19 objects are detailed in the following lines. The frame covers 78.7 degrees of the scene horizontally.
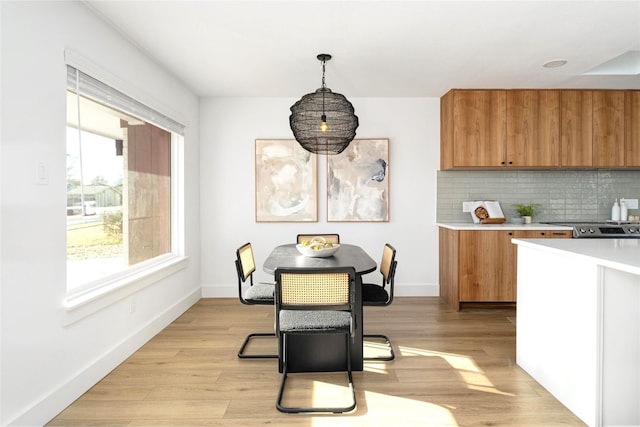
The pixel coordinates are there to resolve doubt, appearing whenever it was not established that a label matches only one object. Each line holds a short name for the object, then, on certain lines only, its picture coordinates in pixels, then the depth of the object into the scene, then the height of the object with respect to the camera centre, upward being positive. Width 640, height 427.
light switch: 2.04 +0.18
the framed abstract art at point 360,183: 4.70 +0.27
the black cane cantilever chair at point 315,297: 2.18 -0.52
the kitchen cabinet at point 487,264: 4.12 -0.62
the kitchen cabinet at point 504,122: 4.35 +0.93
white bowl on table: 2.90 -0.34
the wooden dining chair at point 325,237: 3.86 -0.31
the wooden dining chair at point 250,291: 2.84 -0.65
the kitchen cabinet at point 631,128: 4.35 +0.86
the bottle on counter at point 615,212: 4.58 -0.08
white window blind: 2.38 +0.78
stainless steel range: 4.11 -0.28
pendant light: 2.92 +0.66
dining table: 2.65 -0.98
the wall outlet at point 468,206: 4.70 -0.01
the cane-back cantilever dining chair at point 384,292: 2.82 -0.67
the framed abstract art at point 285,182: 4.70 +0.29
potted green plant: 4.54 -0.06
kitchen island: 1.92 -0.65
